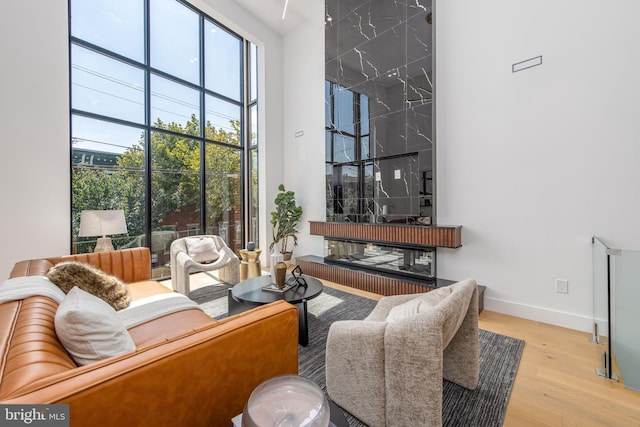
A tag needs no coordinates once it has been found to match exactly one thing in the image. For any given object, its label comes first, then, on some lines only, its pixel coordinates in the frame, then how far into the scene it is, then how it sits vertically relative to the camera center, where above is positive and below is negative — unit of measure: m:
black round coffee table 2.23 -0.72
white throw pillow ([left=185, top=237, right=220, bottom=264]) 3.61 -0.49
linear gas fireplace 3.31 -0.63
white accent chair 3.18 -0.60
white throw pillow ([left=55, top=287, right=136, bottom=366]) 1.05 -0.49
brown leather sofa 0.65 -0.45
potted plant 4.84 -0.05
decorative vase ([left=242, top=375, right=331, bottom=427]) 0.70 -0.53
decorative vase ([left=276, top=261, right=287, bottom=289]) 2.42 -0.55
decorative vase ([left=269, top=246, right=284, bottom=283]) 2.51 -0.46
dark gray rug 1.52 -1.13
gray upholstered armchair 1.19 -0.75
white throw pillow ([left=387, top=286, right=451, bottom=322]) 1.51 -0.55
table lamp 2.91 -0.11
